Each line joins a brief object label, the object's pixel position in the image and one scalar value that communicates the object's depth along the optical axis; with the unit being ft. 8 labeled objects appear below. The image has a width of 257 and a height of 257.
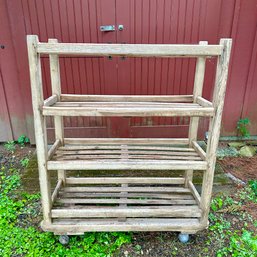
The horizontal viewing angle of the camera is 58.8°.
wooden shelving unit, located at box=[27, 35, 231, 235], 4.30
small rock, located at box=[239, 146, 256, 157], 10.03
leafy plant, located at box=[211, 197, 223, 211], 6.89
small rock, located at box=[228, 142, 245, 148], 10.67
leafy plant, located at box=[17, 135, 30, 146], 10.41
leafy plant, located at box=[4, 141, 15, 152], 10.21
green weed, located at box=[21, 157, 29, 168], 8.99
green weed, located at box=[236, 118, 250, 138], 10.59
